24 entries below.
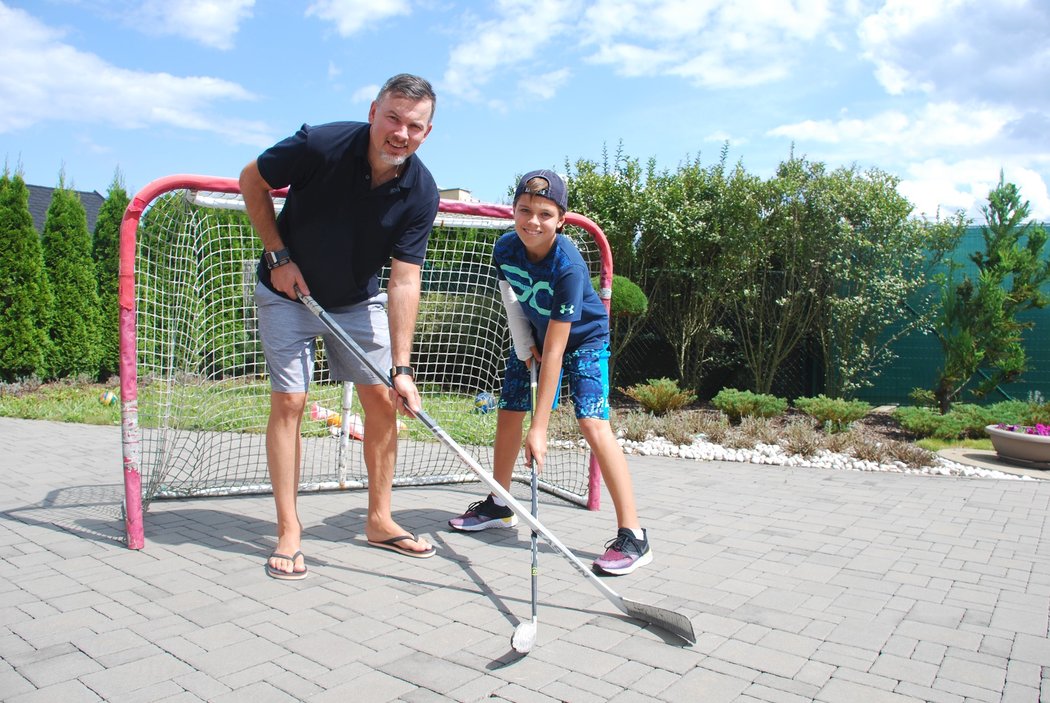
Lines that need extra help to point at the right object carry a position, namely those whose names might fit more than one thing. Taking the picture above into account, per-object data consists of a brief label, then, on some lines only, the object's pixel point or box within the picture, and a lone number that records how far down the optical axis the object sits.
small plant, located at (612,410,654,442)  6.98
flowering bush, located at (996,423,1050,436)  6.43
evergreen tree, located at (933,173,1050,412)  8.41
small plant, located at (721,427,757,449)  6.72
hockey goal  3.83
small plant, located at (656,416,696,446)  6.83
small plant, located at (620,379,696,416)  8.15
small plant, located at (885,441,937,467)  6.11
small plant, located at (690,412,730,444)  6.97
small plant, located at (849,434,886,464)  6.24
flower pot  6.25
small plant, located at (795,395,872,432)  7.41
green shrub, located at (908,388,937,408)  8.75
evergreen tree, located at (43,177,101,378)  11.20
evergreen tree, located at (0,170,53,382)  10.51
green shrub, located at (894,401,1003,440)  7.32
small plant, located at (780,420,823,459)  6.41
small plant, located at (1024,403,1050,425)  6.84
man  3.09
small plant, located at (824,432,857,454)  6.47
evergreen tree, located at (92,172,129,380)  11.76
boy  3.30
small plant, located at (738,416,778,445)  6.80
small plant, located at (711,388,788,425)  7.90
